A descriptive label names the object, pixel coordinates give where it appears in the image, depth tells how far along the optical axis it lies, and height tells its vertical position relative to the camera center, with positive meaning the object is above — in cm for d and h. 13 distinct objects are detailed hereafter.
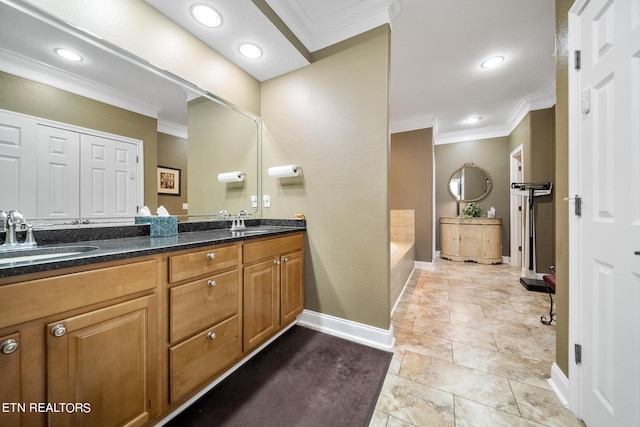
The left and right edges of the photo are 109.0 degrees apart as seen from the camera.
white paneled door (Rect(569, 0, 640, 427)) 88 +1
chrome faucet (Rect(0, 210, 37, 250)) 101 -7
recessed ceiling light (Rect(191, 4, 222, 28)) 155 +139
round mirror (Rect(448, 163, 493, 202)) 479 +65
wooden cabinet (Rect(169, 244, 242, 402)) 110 -55
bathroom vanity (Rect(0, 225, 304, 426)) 70 -46
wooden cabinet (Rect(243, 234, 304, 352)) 152 -56
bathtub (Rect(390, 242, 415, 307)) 247 -68
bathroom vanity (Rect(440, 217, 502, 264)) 440 -51
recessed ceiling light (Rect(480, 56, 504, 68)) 251 +171
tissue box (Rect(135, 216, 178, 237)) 144 -7
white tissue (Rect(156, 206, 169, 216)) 156 +2
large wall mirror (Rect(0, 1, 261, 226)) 108 +61
